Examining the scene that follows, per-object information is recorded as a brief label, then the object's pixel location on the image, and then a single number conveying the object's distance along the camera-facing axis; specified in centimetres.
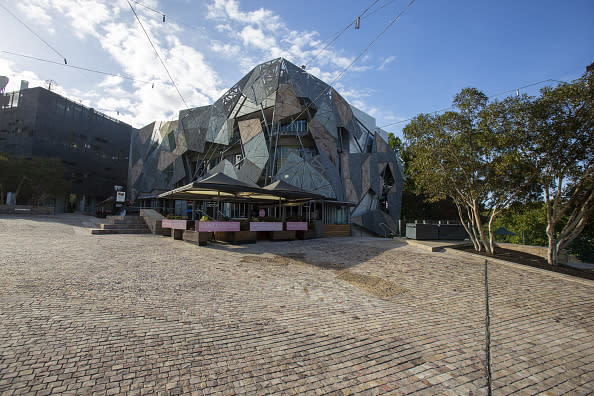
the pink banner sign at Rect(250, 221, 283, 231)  1325
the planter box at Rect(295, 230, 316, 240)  1540
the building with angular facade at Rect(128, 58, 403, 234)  2602
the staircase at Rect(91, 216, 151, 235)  1562
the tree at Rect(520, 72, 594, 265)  754
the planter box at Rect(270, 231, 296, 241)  1420
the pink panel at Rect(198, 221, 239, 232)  1144
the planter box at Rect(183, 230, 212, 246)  1135
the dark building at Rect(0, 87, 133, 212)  4228
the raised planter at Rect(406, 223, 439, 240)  1558
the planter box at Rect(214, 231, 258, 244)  1243
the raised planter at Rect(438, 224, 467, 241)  1644
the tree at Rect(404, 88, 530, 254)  888
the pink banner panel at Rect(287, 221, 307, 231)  1474
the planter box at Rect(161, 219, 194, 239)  1300
